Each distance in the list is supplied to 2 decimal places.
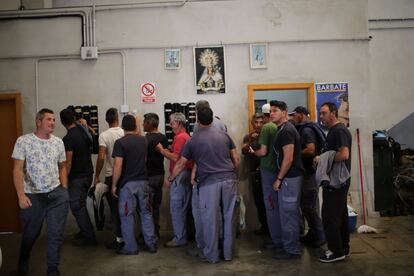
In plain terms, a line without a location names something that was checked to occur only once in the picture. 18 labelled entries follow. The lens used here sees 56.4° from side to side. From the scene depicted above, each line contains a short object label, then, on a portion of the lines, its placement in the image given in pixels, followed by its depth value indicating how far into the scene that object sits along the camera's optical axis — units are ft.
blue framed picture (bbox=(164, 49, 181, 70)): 18.20
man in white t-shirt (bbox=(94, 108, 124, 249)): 15.42
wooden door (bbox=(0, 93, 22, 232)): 18.67
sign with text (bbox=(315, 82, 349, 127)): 18.20
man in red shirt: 15.39
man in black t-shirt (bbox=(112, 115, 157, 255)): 14.32
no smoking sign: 18.28
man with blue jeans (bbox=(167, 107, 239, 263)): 13.37
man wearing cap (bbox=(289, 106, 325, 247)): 14.70
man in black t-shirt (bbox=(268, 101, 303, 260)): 13.30
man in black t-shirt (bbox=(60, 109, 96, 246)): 15.26
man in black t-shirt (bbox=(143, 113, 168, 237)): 15.84
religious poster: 18.15
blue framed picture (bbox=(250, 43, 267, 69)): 18.12
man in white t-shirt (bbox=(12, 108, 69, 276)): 11.89
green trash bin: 19.31
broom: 18.09
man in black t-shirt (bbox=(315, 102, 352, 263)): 12.50
